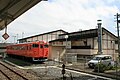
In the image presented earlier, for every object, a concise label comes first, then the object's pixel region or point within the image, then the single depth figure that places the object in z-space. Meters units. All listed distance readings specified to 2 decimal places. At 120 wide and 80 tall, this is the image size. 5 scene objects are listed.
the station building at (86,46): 15.92
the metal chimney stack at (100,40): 15.13
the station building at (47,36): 23.08
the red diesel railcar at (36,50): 12.73
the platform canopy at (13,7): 4.90
